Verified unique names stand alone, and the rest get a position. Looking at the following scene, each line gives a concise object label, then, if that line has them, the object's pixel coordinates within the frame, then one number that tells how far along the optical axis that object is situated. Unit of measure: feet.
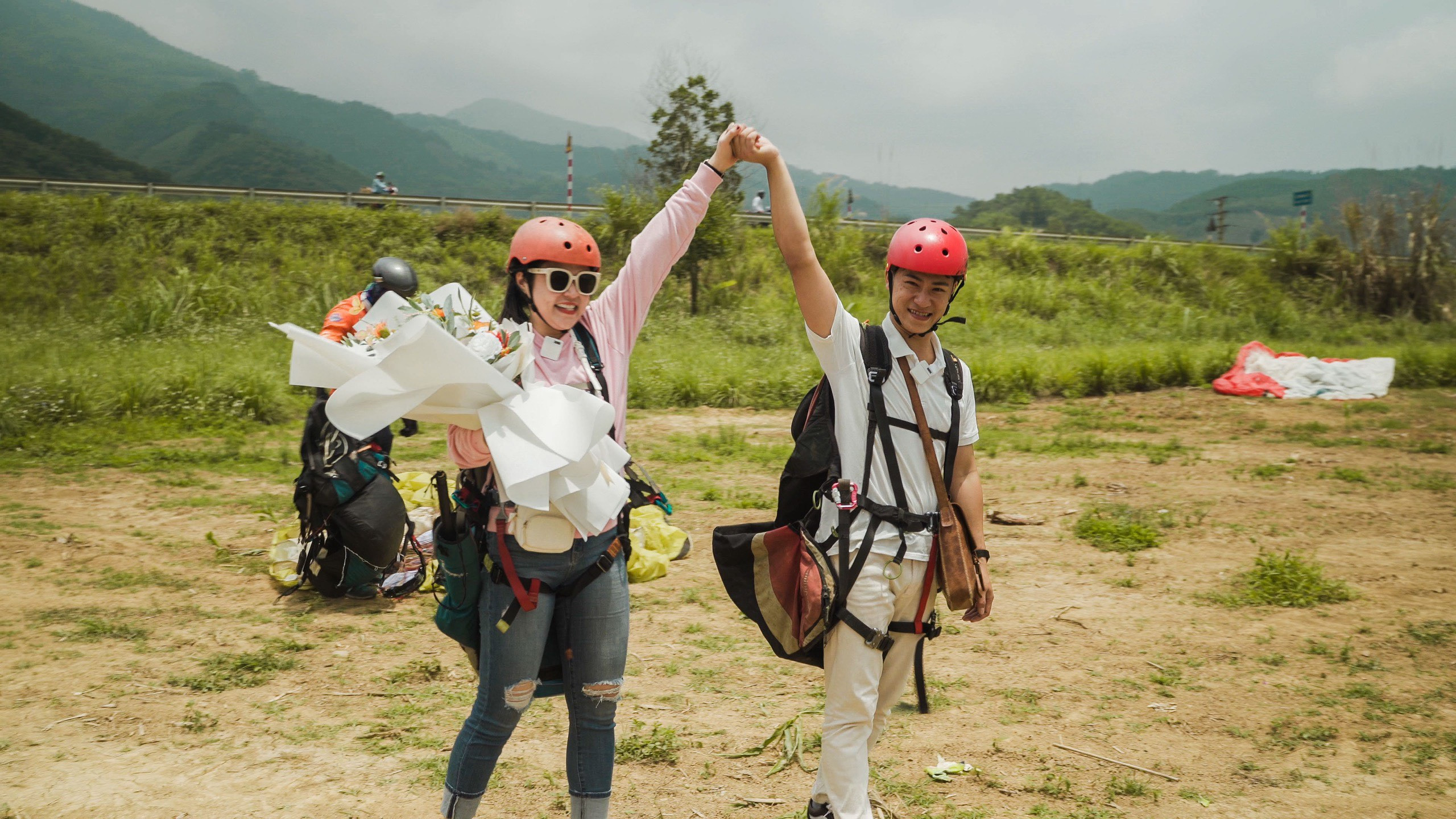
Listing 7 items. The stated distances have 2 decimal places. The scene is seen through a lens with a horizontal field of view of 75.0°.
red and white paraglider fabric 48.85
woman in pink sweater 8.97
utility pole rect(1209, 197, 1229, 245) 109.19
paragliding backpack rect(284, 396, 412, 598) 18.69
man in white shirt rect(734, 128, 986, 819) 9.67
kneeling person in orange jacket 17.25
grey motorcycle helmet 20.29
